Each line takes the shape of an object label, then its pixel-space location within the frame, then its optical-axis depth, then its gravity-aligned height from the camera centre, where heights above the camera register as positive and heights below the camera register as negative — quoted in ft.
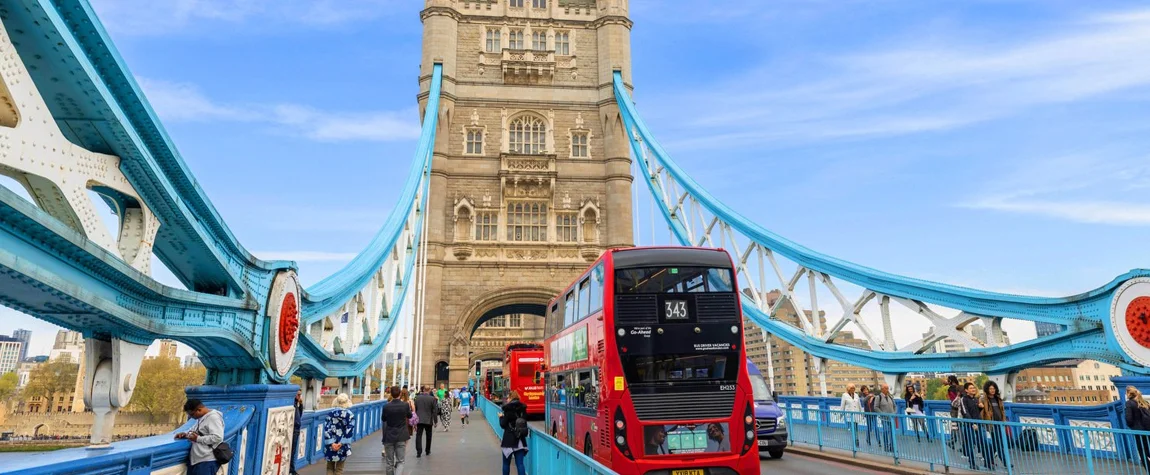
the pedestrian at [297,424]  28.23 -1.56
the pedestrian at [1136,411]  26.96 -1.44
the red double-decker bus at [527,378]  77.15 +0.89
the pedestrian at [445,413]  62.02 -2.44
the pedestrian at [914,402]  39.96 -1.39
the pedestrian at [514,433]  29.25 -2.06
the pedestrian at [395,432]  28.58 -1.87
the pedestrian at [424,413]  37.93 -1.49
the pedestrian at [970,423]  29.20 -1.97
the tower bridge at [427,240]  14.19 +6.18
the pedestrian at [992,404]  31.14 -1.22
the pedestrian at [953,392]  36.37 -0.73
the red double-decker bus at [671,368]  27.27 +0.65
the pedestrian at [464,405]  70.69 -1.96
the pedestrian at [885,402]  40.60 -1.35
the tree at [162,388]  224.33 +1.34
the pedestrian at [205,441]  17.48 -1.31
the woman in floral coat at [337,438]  27.17 -2.00
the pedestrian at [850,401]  43.29 -1.34
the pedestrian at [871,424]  36.37 -2.44
